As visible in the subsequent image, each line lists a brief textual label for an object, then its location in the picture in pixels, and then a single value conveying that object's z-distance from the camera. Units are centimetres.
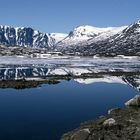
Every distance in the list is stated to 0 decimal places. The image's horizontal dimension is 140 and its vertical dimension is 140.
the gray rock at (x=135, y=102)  2514
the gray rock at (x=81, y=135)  1688
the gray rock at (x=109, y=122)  1808
